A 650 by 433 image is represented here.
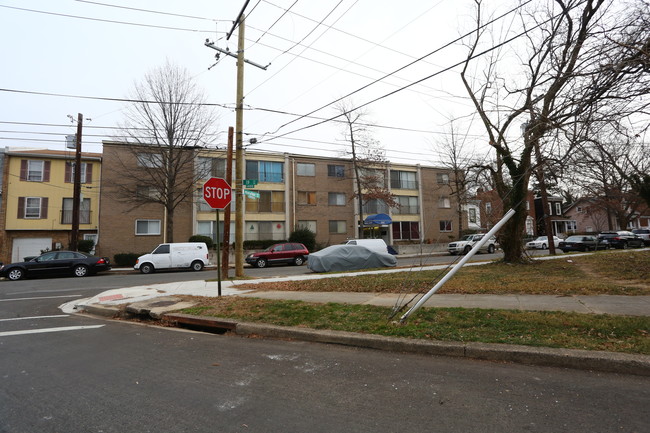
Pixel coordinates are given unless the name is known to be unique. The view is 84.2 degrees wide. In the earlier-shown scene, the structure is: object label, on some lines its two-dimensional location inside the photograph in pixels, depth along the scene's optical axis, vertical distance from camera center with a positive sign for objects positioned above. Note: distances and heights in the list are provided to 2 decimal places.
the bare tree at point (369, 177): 33.35 +6.42
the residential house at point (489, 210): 38.46 +3.49
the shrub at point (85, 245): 26.11 +0.39
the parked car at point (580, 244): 29.11 -0.45
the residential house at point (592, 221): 60.68 +2.98
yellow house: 26.92 +3.95
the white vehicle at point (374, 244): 20.95 -0.04
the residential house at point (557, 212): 57.55 +3.98
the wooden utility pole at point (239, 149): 14.12 +3.89
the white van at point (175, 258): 21.27 -0.57
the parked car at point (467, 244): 30.02 -0.42
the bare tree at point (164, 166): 23.55 +5.98
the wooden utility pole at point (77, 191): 22.28 +3.70
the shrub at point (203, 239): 28.73 +0.69
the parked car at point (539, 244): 33.97 -0.44
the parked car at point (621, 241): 30.34 -0.28
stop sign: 8.88 +1.37
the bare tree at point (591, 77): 6.32 +2.98
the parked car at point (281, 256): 24.36 -0.69
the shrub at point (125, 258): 25.86 -0.63
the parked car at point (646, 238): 31.19 -0.12
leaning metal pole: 5.52 -0.14
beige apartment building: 27.83 +3.63
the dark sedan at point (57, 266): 18.45 -0.78
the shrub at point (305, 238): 31.84 +0.63
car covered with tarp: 17.72 -0.75
